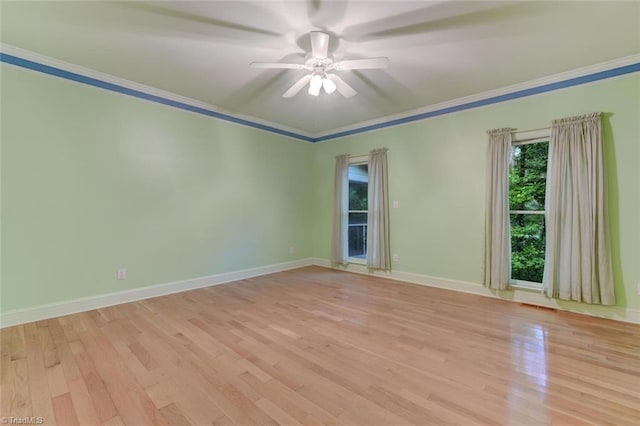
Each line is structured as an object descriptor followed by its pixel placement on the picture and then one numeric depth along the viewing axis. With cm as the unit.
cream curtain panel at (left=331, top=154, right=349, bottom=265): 514
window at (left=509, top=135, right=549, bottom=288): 339
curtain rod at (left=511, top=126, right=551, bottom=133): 323
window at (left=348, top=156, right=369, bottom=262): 526
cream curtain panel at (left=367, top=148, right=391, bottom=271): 452
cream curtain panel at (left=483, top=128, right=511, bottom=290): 343
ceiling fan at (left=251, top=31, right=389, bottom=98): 229
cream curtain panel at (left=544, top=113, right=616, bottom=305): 282
